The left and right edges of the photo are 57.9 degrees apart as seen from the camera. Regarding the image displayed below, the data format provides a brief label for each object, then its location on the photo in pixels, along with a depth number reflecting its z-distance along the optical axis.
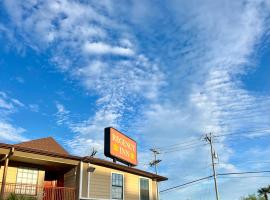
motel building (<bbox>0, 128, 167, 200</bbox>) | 14.25
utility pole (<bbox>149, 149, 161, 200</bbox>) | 39.71
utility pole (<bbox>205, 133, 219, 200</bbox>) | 28.00
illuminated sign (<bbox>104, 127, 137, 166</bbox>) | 19.89
